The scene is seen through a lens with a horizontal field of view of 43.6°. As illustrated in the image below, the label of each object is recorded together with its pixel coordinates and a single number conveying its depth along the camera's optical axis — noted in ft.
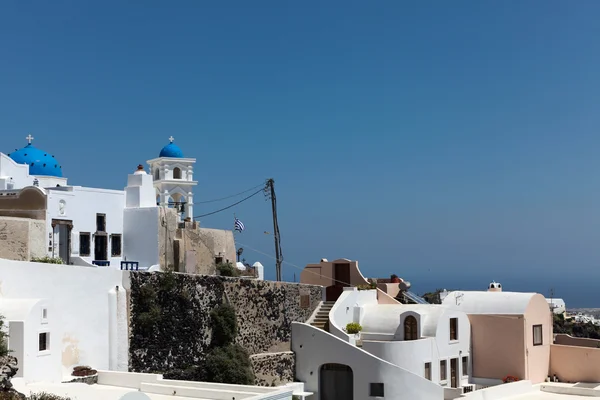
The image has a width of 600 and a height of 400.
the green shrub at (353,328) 115.55
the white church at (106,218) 99.04
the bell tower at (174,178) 125.59
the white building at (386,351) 104.58
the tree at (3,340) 69.00
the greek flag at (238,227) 134.72
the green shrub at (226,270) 117.70
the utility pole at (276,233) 144.46
